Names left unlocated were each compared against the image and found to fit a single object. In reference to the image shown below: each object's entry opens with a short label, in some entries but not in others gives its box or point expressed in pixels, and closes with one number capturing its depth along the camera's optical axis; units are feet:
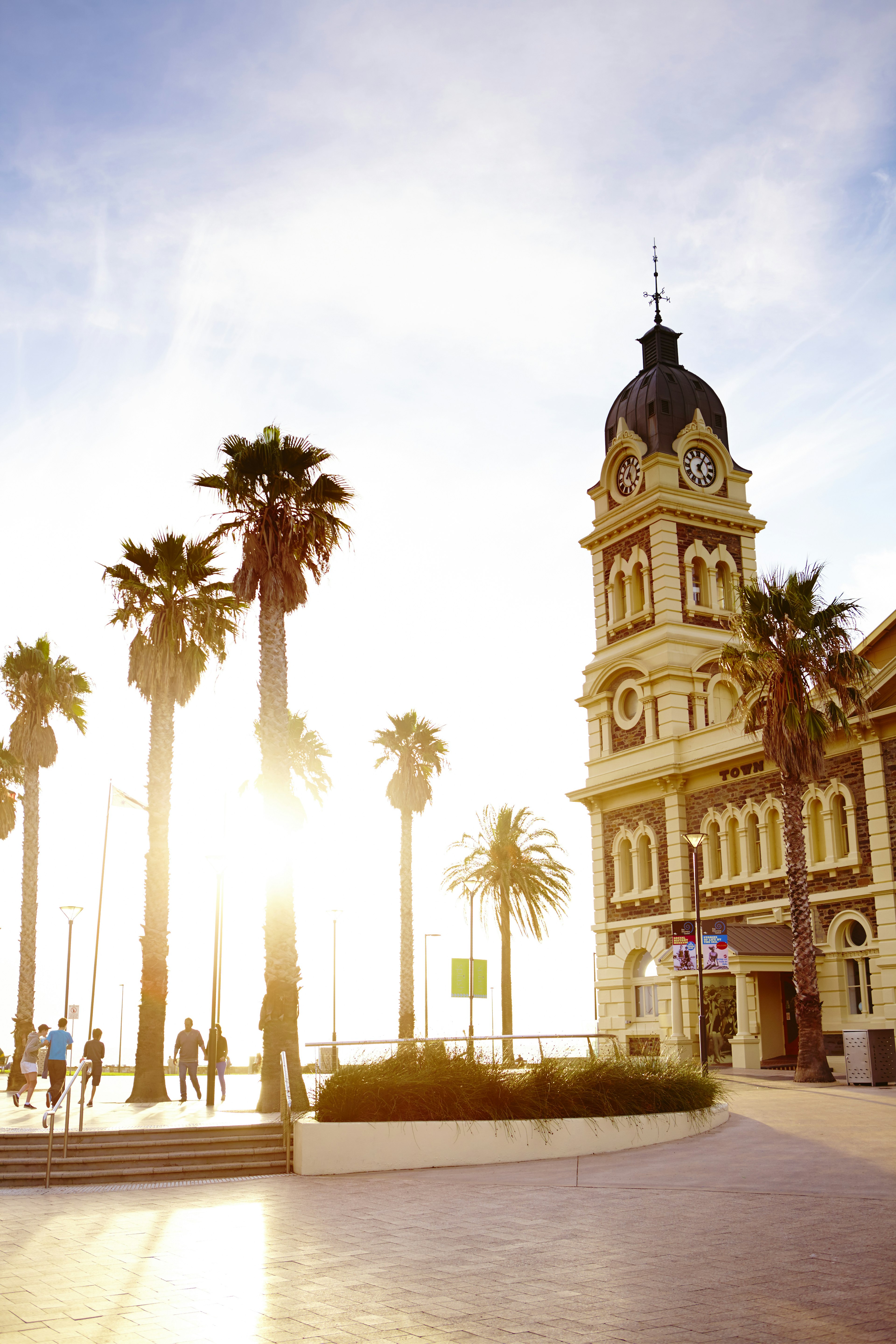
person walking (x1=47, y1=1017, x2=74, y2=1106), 71.46
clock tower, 127.75
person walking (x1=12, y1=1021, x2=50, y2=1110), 79.20
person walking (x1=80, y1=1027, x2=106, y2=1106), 82.94
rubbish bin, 83.05
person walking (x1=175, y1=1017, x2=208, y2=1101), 82.02
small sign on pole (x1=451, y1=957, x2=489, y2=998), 119.14
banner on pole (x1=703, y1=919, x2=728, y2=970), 99.45
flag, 102.58
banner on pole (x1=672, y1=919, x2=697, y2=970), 106.32
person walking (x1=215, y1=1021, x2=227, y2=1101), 84.12
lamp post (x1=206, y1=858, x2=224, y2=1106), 74.79
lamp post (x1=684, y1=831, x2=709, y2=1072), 90.17
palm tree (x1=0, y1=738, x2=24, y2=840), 137.39
